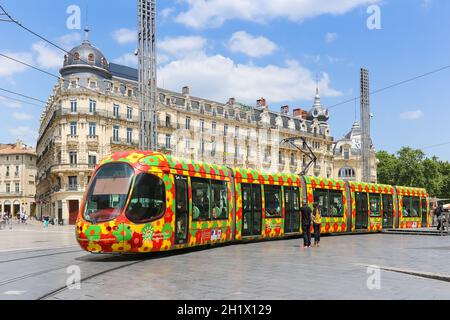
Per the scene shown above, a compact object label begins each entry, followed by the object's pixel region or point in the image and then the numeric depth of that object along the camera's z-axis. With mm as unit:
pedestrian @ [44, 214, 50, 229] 45594
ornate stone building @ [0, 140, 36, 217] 97375
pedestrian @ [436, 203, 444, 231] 24020
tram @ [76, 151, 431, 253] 12609
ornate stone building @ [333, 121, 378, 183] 85500
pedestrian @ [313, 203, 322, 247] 17078
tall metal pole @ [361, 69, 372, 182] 38406
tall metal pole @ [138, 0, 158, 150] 27034
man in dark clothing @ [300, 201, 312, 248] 16500
